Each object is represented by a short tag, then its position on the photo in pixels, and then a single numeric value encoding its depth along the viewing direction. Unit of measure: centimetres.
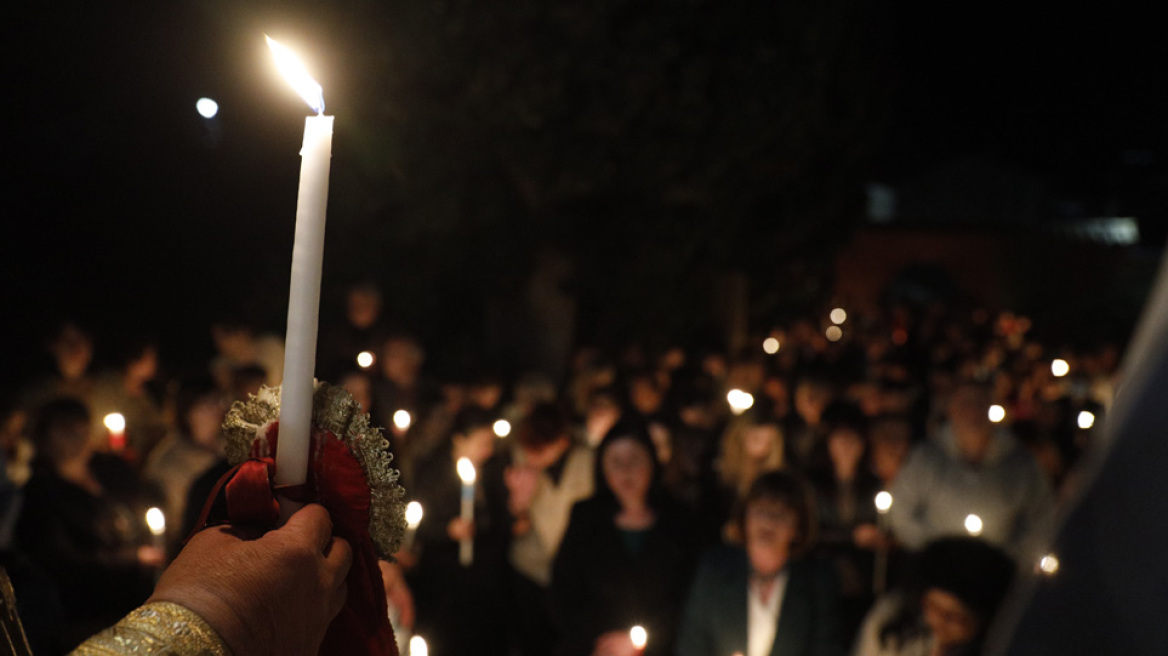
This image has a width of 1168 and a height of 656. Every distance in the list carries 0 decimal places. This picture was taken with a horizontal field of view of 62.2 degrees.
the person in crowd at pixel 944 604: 336
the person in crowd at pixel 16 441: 550
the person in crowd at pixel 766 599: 375
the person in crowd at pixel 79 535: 412
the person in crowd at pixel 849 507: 553
